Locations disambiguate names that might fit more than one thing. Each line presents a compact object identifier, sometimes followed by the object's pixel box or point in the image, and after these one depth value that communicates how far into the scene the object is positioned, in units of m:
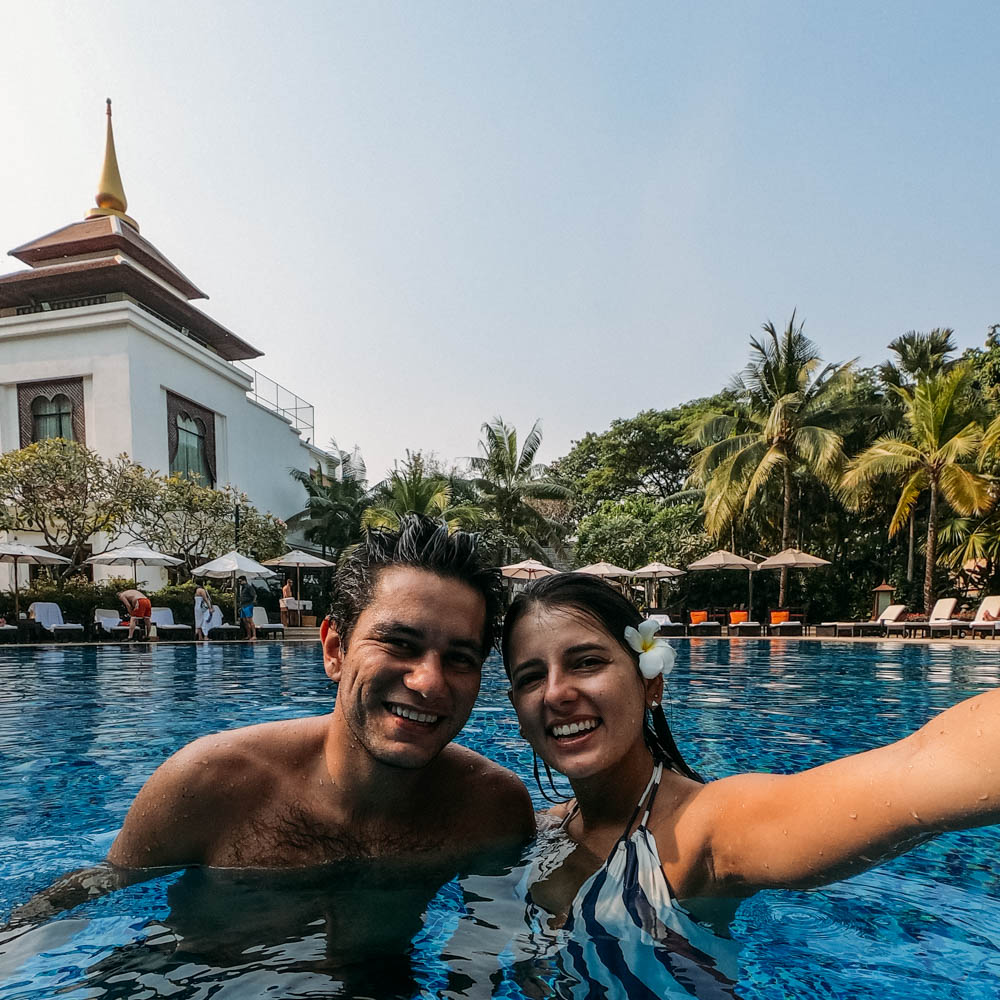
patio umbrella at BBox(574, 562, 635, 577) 21.50
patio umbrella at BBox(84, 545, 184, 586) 19.44
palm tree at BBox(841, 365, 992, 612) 18.91
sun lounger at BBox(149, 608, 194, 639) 18.95
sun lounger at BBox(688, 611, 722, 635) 21.30
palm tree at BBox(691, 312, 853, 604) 21.83
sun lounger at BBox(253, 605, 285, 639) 20.97
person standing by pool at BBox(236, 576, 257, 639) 20.41
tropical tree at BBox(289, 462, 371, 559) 31.81
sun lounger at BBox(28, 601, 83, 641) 17.97
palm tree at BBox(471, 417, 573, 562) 26.08
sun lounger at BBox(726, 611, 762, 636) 21.15
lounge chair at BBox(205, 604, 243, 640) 19.41
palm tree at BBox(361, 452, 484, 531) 24.84
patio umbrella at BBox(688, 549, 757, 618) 21.42
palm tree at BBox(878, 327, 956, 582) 24.91
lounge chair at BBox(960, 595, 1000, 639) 16.64
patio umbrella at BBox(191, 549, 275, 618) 20.27
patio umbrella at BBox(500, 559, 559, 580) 21.53
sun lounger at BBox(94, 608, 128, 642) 18.61
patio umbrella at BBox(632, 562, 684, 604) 22.28
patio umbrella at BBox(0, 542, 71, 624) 18.16
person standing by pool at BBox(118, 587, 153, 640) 17.88
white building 25.47
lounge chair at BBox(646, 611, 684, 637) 20.31
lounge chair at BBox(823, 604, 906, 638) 19.09
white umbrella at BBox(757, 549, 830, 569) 20.55
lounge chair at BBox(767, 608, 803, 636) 20.84
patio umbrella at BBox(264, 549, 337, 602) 22.62
